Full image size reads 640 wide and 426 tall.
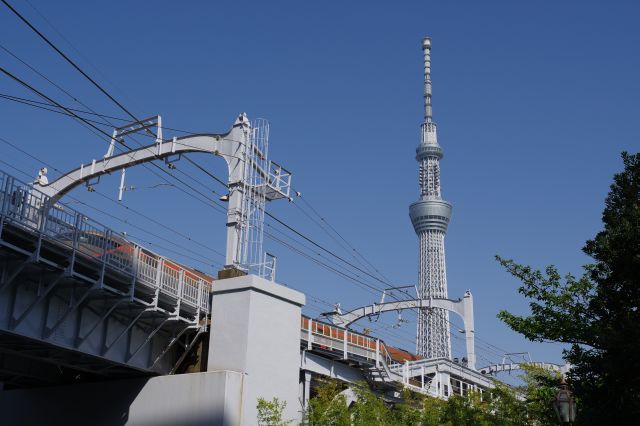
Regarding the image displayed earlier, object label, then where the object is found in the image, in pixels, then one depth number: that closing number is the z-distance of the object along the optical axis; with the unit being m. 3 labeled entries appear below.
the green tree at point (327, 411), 31.08
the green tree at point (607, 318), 20.66
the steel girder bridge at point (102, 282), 24.58
